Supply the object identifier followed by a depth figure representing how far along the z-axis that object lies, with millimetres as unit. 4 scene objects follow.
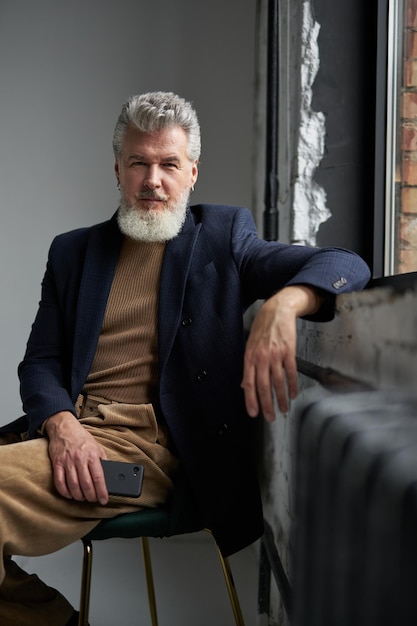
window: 1564
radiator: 604
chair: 1553
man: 1517
